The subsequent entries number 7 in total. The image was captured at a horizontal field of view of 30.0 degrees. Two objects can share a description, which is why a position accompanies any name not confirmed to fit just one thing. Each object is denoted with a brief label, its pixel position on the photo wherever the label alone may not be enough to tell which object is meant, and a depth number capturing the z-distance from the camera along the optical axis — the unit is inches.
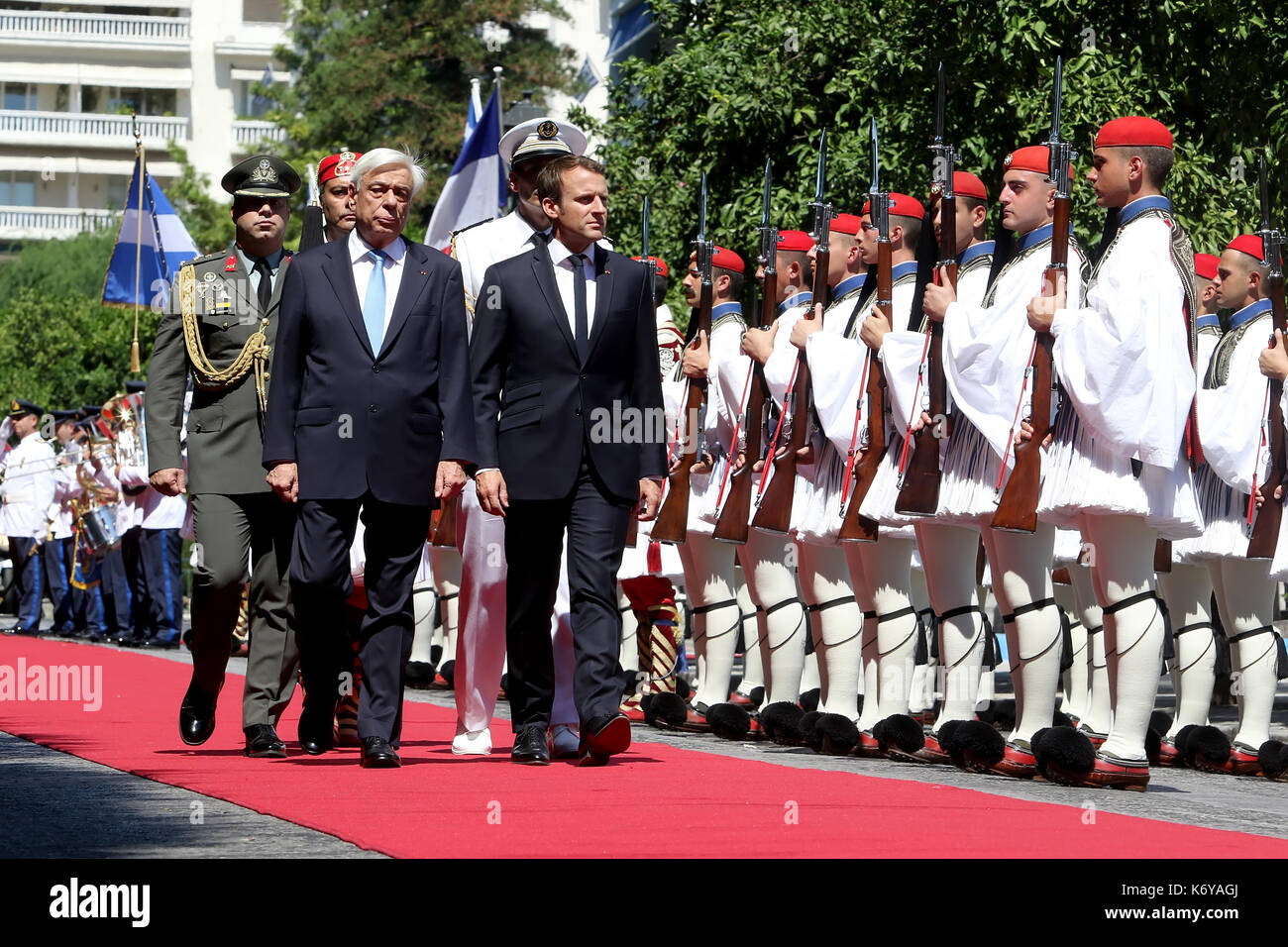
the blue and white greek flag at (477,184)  649.0
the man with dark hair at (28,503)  957.2
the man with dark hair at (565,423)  338.6
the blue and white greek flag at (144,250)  900.0
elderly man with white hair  333.1
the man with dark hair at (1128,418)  327.0
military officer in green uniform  356.2
